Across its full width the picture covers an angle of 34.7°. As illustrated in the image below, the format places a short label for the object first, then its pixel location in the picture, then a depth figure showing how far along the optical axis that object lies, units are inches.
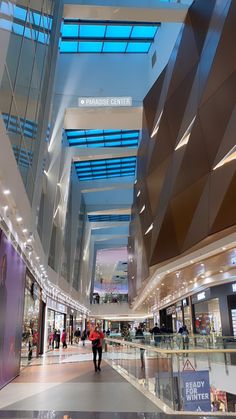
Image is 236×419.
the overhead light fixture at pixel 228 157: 426.8
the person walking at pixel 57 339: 1112.3
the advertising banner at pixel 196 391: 266.4
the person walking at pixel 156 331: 930.1
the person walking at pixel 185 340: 393.9
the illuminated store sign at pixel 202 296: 944.3
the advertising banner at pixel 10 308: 371.2
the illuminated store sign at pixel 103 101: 832.9
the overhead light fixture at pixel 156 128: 716.1
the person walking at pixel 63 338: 1171.9
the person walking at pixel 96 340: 543.8
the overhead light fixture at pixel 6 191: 352.6
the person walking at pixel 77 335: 1467.5
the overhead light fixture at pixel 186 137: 552.2
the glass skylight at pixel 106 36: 777.6
